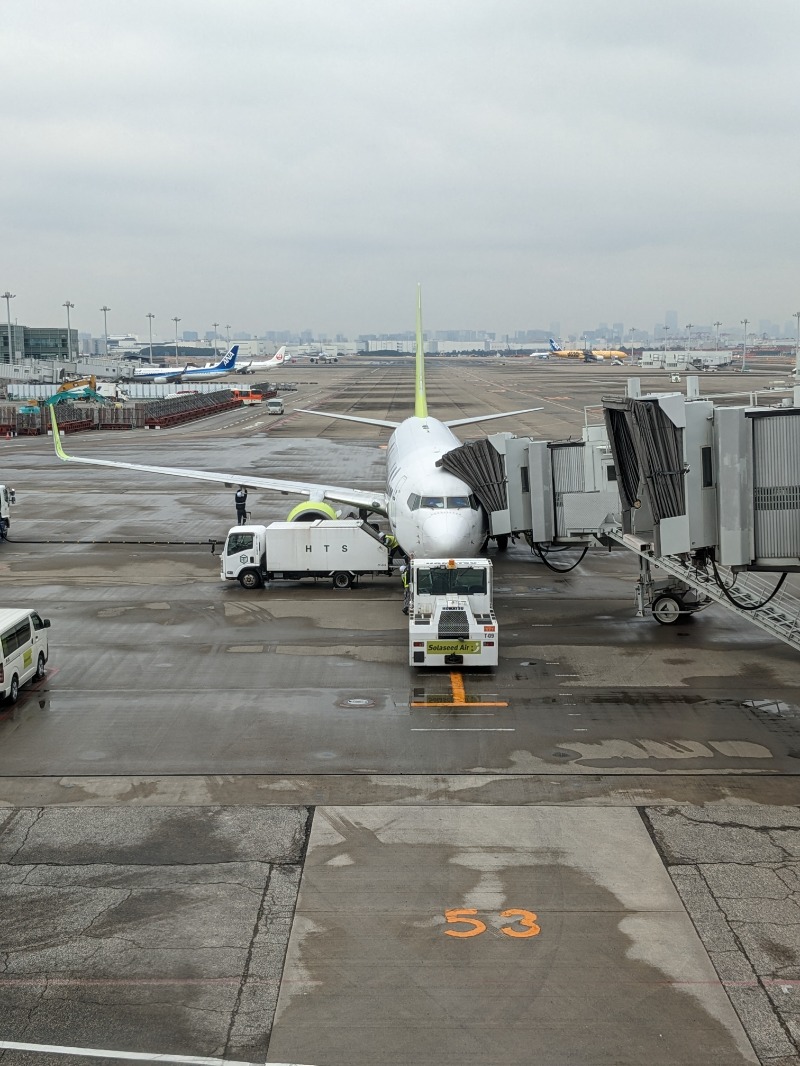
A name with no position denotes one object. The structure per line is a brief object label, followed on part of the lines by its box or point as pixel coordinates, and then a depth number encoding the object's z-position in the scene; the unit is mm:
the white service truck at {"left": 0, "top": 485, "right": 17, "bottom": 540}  47969
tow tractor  27406
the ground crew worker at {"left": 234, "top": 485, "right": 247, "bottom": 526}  50125
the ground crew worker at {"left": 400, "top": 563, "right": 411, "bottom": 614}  31062
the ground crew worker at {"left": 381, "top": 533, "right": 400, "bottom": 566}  38938
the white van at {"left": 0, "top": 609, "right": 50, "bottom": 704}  24828
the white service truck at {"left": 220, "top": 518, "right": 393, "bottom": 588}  38000
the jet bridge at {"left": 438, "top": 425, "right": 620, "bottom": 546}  33875
